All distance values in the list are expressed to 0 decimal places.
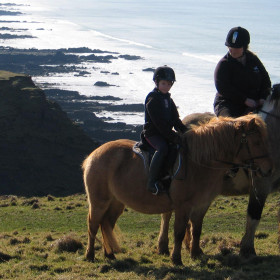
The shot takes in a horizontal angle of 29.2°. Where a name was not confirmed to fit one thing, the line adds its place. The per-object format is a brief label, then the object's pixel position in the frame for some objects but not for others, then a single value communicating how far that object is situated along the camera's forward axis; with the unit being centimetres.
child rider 816
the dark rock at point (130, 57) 10352
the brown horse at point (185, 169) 786
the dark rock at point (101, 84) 8363
